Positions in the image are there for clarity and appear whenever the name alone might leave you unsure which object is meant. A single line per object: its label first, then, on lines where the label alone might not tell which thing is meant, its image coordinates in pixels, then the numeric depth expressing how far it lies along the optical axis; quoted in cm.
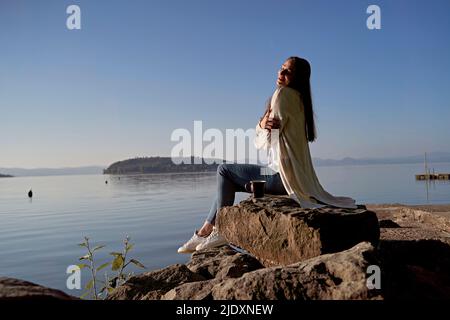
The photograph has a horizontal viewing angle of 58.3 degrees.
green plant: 405
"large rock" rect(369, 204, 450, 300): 246
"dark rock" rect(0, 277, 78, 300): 226
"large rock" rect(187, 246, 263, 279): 376
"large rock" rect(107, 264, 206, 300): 339
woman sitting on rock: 420
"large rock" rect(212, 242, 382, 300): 238
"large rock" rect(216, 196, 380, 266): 351
